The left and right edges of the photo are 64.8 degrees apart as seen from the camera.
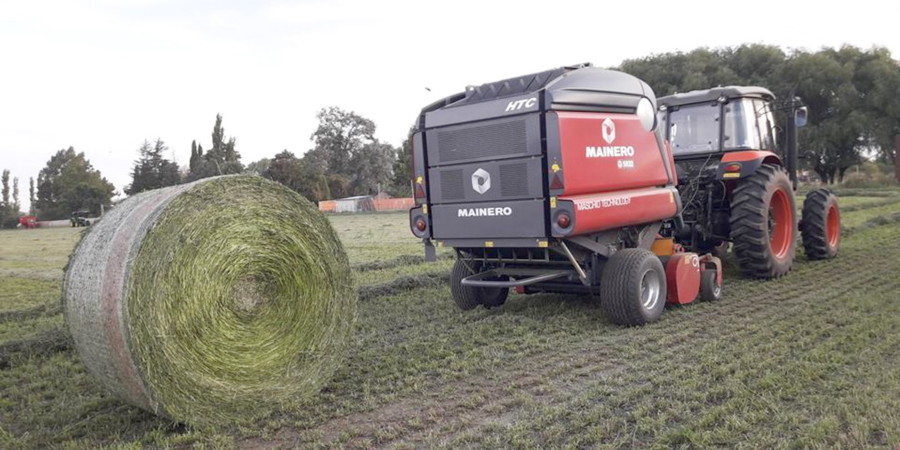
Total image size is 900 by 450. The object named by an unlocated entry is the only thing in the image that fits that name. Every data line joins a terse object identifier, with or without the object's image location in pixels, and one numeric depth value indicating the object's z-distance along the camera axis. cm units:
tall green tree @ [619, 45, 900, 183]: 3528
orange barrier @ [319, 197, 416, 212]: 5244
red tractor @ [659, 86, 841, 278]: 887
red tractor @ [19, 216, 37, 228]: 5528
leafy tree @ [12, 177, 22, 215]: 9162
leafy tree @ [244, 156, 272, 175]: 5648
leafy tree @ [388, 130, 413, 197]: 6048
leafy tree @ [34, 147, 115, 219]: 5928
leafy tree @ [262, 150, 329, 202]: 4794
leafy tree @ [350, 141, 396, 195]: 6588
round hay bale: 408
